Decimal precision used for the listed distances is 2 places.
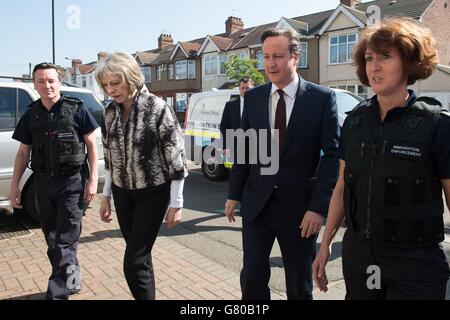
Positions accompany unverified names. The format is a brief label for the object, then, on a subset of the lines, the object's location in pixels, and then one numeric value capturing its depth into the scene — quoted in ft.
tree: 102.32
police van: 32.24
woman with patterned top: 9.44
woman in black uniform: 6.06
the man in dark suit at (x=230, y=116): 13.09
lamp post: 50.75
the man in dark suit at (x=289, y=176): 8.60
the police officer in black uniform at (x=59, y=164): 11.69
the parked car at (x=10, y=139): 18.60
